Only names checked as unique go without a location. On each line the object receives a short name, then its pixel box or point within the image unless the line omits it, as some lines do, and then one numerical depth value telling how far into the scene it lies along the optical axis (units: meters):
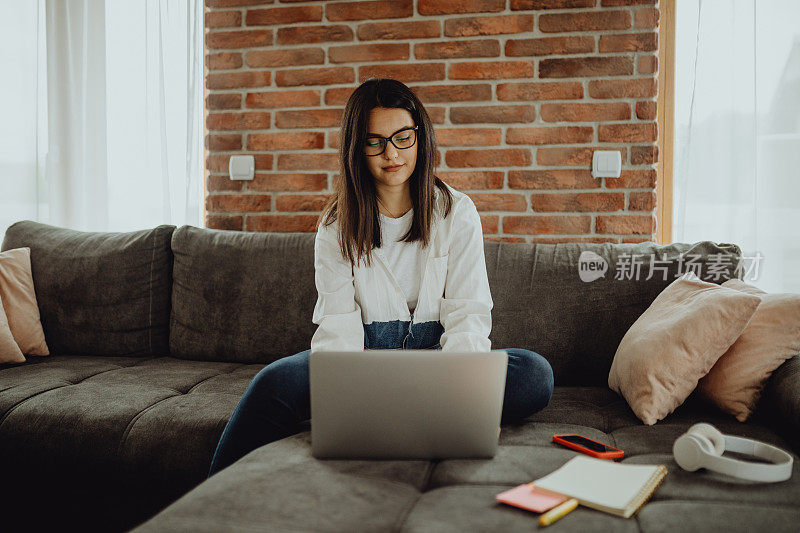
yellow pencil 0.84
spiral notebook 0.90
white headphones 1.00
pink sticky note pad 0.89
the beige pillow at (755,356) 1.40
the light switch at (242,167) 2.46
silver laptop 1.01
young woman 1.56
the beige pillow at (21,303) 2.03
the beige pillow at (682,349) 1.39
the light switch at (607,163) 2.17
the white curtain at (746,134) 2.10
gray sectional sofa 0.91
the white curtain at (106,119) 2.61
